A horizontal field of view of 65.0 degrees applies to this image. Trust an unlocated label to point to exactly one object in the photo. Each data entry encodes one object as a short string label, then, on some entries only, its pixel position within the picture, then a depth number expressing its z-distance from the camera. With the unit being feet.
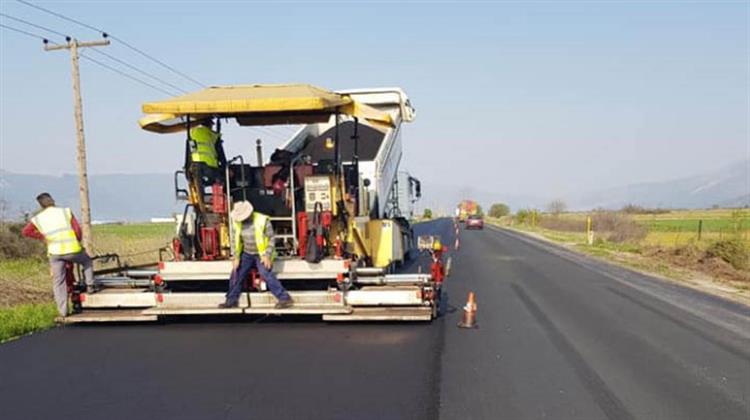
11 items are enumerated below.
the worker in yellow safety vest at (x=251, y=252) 24.71
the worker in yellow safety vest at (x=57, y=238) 25.67
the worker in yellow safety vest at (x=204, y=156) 27.12
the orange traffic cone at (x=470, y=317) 25.32
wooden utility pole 51.80
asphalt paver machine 25.08
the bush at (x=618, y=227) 100.22
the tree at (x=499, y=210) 338.25
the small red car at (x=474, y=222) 159.84
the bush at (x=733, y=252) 52.06
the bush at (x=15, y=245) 55.83
